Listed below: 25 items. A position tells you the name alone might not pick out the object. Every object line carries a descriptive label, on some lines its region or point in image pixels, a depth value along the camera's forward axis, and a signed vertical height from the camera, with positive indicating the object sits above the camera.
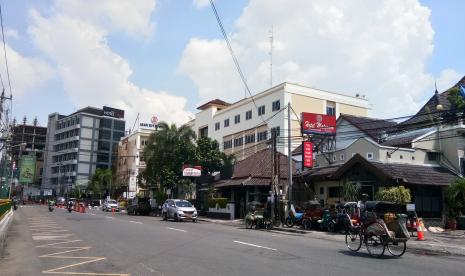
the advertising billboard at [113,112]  122.11 +24.37
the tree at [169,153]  52.09 +5.82
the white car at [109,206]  59.21 -0.49
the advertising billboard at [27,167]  63.32 +4.70
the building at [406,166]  28.16 +2.79
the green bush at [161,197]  56.33 +0.76
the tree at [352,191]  28.70 +1.01
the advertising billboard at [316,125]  38.06 +6.95
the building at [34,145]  125.96 +17.00
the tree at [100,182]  99.69 +4.41
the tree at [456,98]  31.74 +8.11
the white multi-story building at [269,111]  58.69 +13.02
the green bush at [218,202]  41.59 +0.22
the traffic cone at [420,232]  21.06 -1.12
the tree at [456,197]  26.69 +0.71
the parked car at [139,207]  49.09 -0.46
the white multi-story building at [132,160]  98.62 +9.61
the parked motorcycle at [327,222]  24.72 -0.85
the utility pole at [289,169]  28.77 +2.35
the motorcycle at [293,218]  28.06 -0.76
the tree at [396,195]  25.27 +0.74
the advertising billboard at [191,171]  47.70 +3.45
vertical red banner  34.75 +3.97
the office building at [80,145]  116.38 +14.83
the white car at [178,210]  34.47 -0.54
